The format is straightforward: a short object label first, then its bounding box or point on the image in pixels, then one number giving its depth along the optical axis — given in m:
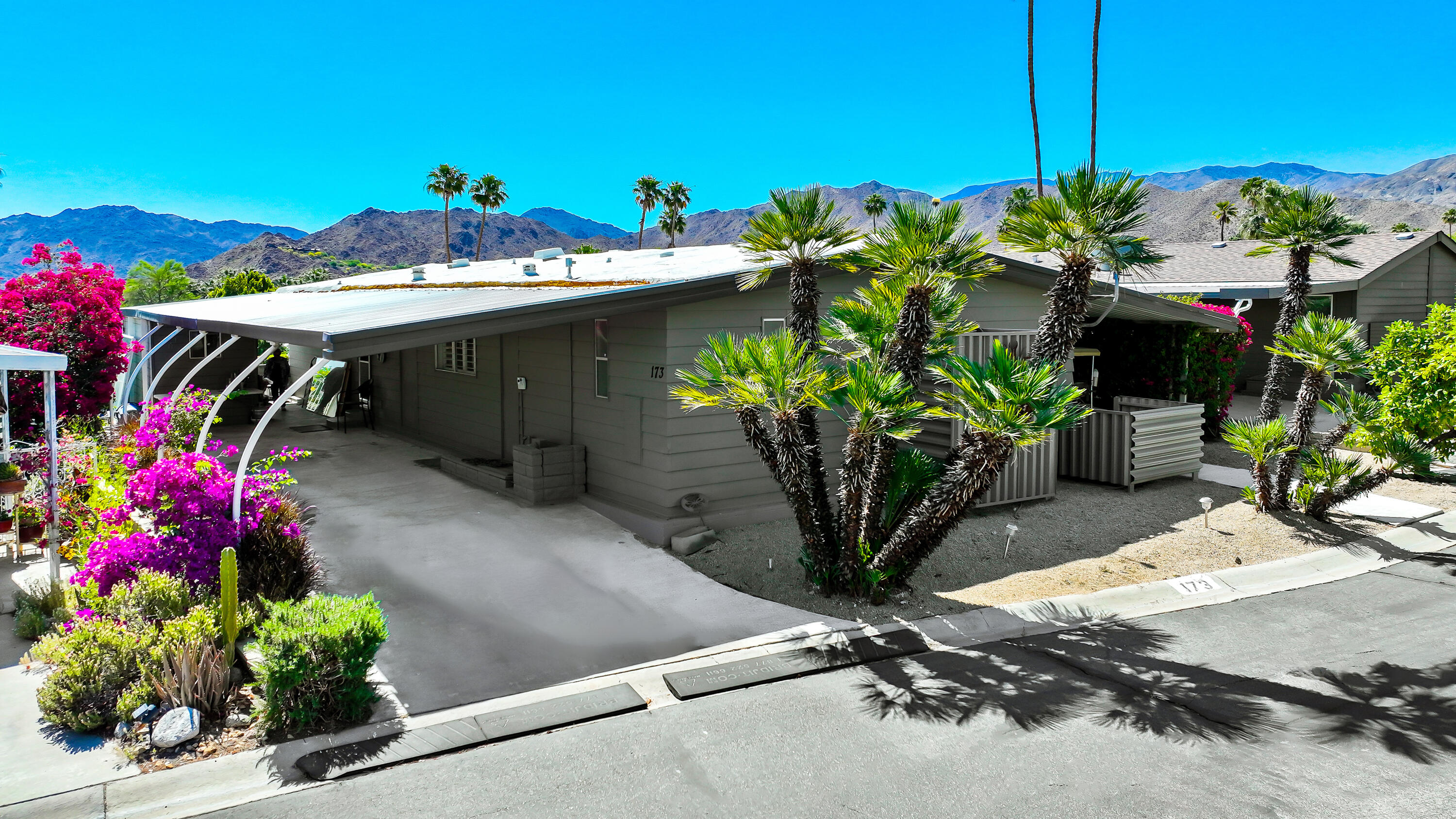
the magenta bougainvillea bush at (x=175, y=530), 5.71
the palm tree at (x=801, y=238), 6.63
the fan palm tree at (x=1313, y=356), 8.65
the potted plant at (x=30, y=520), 7.53
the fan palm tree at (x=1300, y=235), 8.52
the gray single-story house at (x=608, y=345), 7.39
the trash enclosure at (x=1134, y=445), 10.77
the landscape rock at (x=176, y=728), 4.39
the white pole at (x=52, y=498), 6.23
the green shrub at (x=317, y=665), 4.61
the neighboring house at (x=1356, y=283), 18.67
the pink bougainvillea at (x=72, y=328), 9.79
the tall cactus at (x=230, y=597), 5.08
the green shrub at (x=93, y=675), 4.60
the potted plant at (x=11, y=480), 7.05
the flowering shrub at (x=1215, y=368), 13.38
